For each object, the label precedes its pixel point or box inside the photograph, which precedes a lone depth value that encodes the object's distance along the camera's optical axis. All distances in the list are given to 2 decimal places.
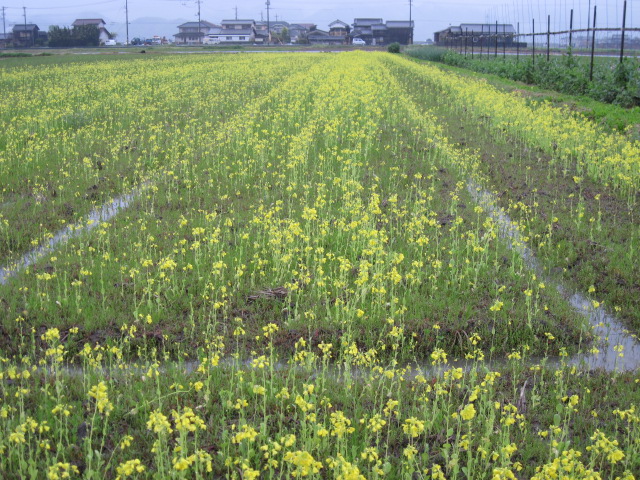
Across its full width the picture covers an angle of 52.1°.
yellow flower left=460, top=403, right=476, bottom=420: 3.71
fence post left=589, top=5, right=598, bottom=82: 21.48
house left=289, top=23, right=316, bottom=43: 113.10
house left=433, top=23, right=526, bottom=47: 60.76
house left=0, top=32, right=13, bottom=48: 91.28
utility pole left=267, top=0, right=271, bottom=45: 115.01
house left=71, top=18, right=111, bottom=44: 113.25
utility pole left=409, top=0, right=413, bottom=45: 103.19
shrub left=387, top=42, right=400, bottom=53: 72.94
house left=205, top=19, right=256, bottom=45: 118.19
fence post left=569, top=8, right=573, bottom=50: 25.26
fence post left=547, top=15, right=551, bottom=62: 28.15
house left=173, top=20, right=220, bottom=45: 122.95
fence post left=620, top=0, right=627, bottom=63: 19.61
